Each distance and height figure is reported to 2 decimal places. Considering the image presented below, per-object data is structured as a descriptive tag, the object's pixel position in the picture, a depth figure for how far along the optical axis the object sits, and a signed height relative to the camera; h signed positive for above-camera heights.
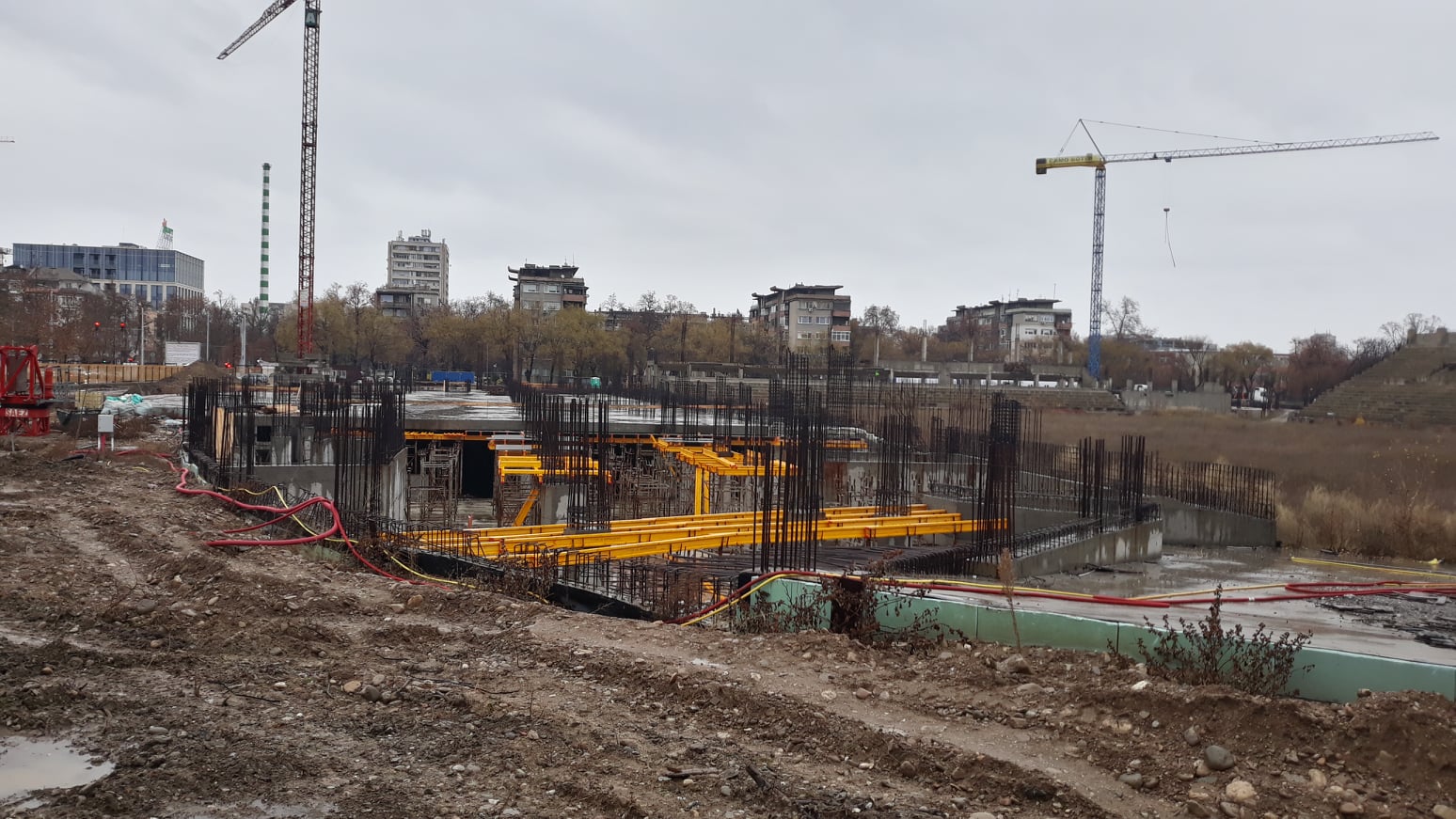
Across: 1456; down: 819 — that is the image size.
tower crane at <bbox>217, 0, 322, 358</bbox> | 53.78 +12.31
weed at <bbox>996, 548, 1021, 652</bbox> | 6.02 -1.26
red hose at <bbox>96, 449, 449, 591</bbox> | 9.68 -1.80
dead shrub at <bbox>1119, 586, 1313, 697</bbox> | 5.38 -1.61
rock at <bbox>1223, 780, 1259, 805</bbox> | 4.15 -1.82
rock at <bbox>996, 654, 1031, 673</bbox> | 5.79 -1.76
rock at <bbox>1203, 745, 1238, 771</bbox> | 4.43 -1.77
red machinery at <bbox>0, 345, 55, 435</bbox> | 18.33 -0.69
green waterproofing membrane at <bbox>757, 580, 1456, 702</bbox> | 5.12 -1.66
